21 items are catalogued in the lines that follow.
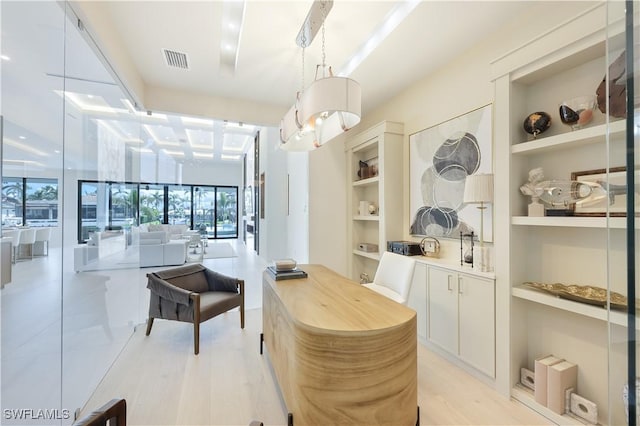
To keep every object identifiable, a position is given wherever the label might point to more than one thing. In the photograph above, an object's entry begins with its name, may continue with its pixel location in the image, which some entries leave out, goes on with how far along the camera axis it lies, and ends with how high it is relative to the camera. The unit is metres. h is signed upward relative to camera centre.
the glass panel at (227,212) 4.33 +0.04
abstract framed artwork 2.49 +0.47
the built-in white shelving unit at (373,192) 3.46 +0.33
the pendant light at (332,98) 1.72 +0.77
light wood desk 1.33 -0.78
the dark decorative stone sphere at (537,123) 2.00 +0.71
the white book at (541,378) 1.87 -1.15
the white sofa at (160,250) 3.68 -0.51
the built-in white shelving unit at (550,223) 1.75 -0.05
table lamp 2.26 +0.21
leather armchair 2.73 -0.92
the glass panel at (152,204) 3.50 +0.14
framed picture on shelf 1.21 +0.09
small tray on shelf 1.66 -0.51
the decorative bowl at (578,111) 1.78 +0.72
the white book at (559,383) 1.80 -1.14
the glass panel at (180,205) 3.86 +0.13
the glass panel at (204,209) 4.10 +0.08
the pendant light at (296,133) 2.05 +0.69
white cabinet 2.20 -0.91
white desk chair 2.38 -0.59
